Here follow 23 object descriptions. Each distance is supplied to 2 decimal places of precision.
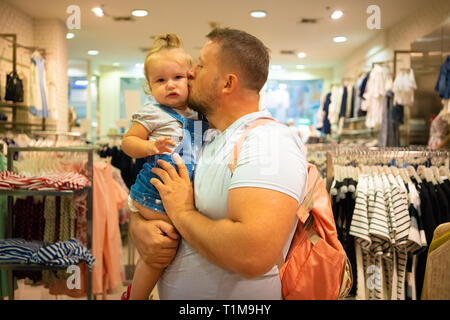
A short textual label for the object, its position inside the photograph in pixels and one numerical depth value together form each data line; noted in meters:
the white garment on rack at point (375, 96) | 5.05
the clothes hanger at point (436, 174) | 1.93
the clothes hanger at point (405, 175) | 1.91
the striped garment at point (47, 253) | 1.92
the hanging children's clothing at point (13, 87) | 4.27
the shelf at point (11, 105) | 4.36
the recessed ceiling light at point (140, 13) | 2.80
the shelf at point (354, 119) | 6.05
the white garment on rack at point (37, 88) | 4.65
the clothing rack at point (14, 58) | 4.14
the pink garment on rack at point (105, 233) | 2.40
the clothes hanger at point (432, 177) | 1.92
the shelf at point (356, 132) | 5.84
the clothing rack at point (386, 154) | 2.04
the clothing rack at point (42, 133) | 4.54
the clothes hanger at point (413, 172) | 1.93
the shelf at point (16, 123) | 4.37
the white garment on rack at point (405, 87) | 4.23
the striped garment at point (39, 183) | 1.96
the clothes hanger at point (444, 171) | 1.97
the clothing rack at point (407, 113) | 4.21
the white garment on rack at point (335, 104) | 6.71
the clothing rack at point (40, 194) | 1.92
